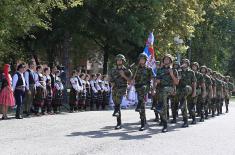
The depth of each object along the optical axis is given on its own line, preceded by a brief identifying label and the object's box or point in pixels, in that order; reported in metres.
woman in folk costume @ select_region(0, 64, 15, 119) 18.31
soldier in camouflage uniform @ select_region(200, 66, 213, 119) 19.97
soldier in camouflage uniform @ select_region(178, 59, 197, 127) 16.38
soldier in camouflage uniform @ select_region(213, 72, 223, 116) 23.45
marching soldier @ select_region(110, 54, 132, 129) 14.94
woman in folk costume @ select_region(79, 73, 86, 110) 23.80
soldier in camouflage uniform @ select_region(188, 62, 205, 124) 17.55
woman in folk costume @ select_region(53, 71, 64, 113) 21.77
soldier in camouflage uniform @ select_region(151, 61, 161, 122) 14.91
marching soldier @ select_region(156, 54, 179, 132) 14.67
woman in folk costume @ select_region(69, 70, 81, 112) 23.14
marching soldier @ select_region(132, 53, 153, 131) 14.75
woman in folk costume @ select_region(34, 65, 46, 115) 19.95
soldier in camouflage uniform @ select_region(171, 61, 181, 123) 17.00
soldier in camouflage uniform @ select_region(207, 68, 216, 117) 21.44
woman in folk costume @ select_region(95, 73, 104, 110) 26.11
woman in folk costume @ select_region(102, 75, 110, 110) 26.78
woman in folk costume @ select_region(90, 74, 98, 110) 25.58
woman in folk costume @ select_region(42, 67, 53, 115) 20.59
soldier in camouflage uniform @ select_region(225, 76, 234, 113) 26.55
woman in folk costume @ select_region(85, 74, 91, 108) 24.83
